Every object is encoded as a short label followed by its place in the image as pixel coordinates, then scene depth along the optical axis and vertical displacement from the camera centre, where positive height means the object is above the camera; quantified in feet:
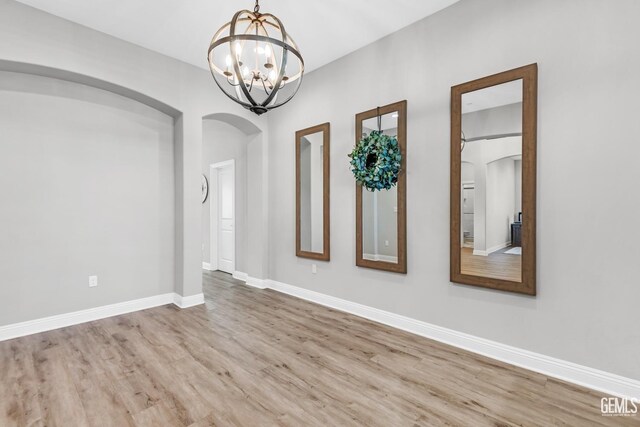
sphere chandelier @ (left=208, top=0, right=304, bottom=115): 6.34 +3.40
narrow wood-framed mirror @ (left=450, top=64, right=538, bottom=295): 8.23 +0.81
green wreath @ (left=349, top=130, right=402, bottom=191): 10.61 +1.72
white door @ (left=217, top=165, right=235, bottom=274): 19.72 -0.69
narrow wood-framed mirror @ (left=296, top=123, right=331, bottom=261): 13.67 +0.80
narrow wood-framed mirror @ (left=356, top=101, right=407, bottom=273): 10.86 -0.16
